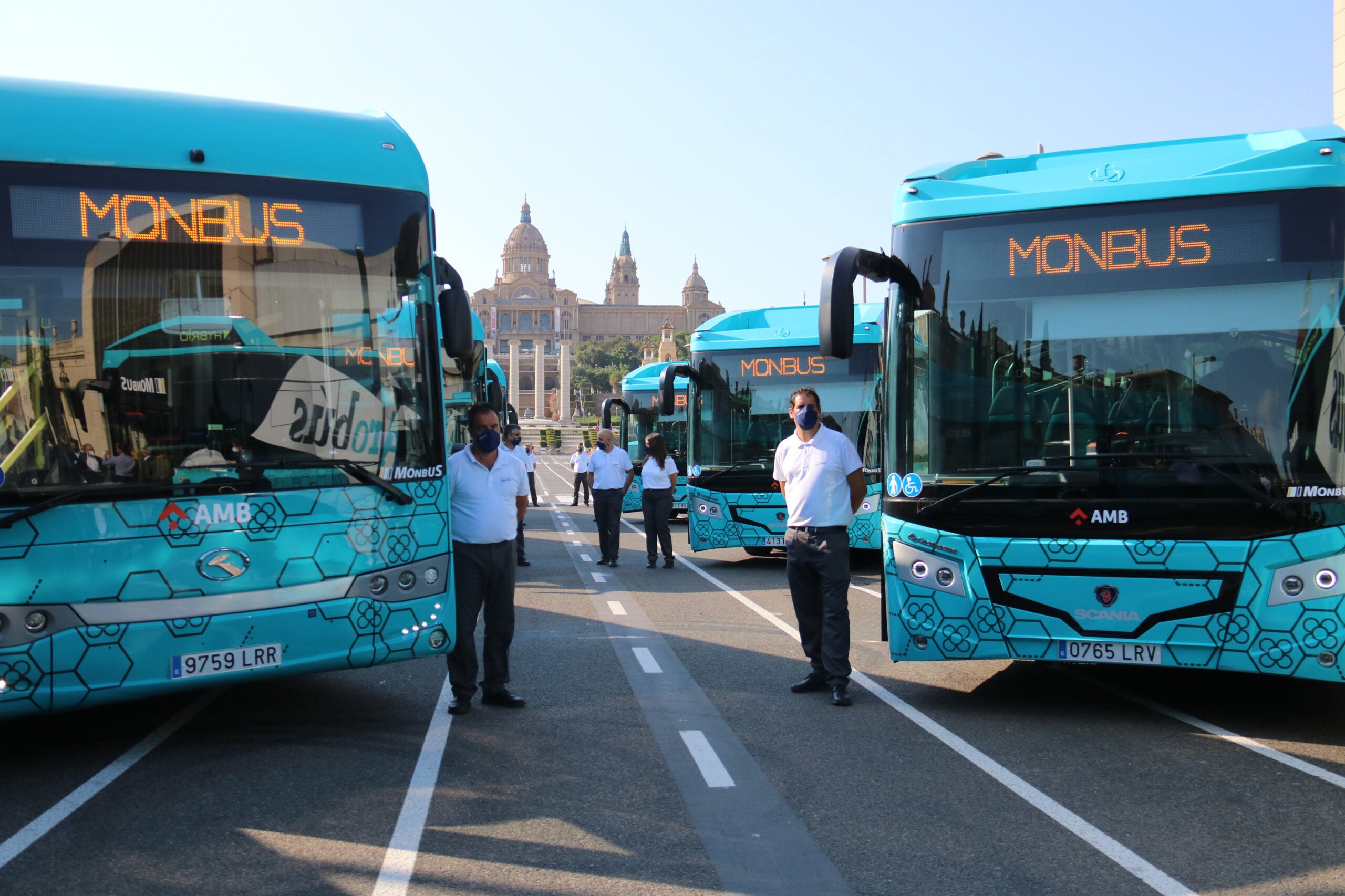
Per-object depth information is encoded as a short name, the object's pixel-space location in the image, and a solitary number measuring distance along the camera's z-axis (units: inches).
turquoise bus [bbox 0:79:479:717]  213.2
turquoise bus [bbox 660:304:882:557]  553.9
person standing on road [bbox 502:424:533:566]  548.4
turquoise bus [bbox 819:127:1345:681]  234.4
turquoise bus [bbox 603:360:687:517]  920.3
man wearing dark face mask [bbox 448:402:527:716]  278.4
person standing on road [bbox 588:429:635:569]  612.4
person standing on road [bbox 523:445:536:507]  817.5
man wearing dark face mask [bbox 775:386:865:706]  282.4
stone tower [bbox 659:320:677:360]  3862.5
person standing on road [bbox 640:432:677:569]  600.7
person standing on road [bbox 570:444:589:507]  1114.7
